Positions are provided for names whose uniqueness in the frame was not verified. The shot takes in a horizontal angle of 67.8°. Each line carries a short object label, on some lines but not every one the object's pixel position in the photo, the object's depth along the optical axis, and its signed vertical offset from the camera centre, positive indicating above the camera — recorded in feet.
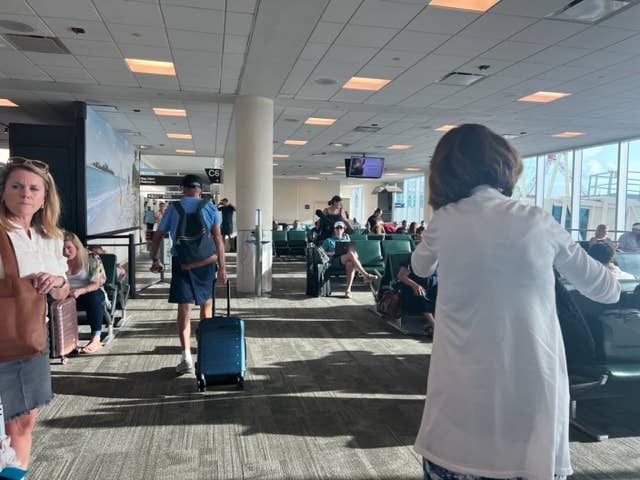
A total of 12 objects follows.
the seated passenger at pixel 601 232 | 27.81 -0.94
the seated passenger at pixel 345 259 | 26.00 -2.61
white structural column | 27.81 +2.11
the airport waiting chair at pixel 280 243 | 43.83 -2.98
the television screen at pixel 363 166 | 54.65 +5.33
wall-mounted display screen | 32.68 +2.55
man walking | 13.01 -1.56
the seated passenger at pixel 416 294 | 17.13 -2.98
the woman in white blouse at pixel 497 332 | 3.62 -0.91
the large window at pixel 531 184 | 59.67 +3.83
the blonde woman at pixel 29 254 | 5.52 -0.56
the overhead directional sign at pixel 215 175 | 64.18 +4.69
